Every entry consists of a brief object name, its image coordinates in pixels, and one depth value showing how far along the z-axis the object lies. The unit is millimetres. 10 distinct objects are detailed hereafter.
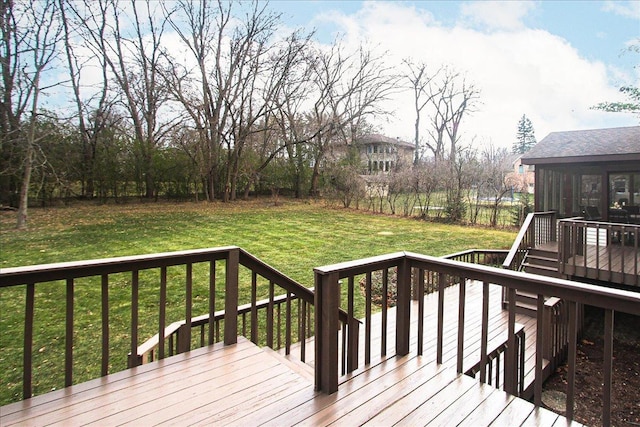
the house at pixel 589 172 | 7988
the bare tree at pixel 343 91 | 19703
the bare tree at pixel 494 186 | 12394
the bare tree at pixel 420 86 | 23328
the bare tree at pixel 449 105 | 23328
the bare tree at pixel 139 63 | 13953
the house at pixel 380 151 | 16520
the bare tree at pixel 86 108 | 12120
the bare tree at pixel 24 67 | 8625
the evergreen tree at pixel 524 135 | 43375
